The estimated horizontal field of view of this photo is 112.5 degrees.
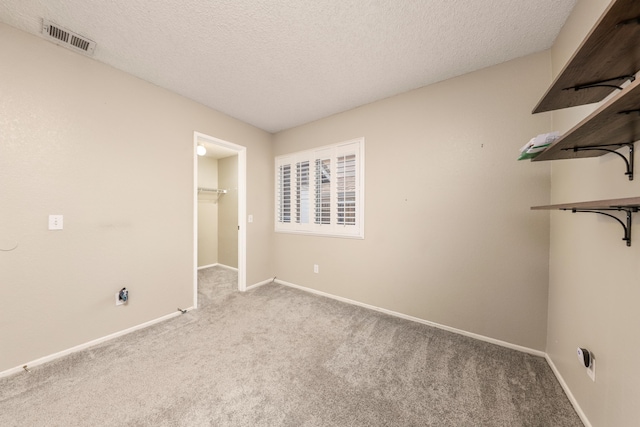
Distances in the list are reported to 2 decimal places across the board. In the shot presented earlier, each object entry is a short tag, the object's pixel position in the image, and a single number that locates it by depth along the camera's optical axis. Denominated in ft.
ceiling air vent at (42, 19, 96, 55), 5.44
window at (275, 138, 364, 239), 9.55
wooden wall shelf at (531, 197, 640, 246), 2.34
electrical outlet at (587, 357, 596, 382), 3.98
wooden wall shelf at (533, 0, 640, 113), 2.09
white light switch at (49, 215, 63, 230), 5.97
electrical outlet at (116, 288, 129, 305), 7.07
